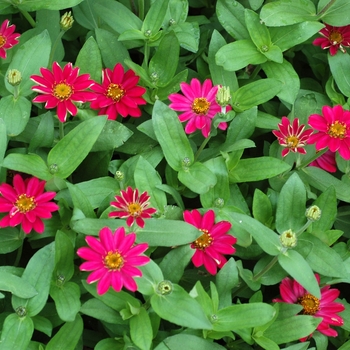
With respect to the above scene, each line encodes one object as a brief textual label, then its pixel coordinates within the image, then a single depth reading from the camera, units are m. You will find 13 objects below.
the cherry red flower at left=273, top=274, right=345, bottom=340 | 0.65
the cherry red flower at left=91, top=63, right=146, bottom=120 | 0.68
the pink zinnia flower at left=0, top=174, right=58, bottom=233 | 0.62
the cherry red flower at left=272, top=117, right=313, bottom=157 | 0.68
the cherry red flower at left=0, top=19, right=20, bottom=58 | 0.70
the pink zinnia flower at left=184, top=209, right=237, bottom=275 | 0.64
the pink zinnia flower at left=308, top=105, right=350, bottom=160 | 0.67
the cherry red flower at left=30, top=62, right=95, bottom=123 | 0.65
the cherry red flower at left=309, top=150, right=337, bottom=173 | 0.71
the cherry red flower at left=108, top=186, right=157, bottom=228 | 0.61
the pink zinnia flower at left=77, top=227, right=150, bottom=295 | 0.58
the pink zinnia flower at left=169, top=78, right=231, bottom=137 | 0.68
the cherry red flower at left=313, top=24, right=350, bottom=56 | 0.75
